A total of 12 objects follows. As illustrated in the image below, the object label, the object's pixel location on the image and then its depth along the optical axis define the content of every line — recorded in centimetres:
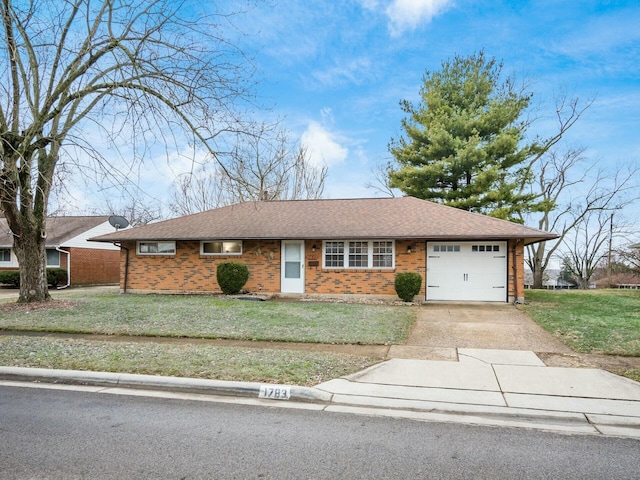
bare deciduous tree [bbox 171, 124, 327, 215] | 2956
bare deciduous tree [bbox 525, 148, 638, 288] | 3125
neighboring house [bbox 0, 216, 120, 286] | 2242
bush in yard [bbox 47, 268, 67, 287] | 2103
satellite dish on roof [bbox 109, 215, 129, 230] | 2398
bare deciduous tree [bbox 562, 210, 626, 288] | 3647
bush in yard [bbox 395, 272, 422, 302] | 1345
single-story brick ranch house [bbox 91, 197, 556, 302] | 1402
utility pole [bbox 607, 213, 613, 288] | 3638
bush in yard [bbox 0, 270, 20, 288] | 2061
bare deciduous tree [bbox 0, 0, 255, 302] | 992
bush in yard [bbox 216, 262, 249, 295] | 1486
